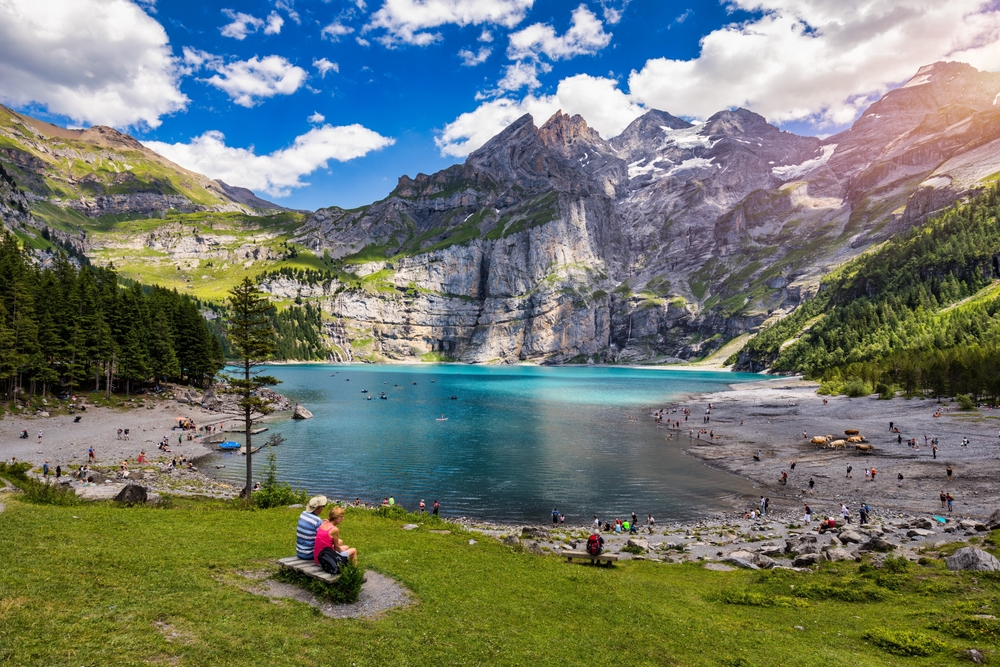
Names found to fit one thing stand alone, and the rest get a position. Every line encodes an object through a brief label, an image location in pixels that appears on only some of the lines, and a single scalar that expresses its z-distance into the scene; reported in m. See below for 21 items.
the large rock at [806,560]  23.53
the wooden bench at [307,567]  12.84
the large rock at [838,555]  23.66
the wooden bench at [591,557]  23.15
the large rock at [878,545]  25.09
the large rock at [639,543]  29.83
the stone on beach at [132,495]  23.84
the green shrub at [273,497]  26.83
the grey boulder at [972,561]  19.03
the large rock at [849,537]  28.34
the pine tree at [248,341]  33.31
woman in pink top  13.45
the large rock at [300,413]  88.48
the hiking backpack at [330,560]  13.24
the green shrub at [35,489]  20.05
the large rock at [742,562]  24.89
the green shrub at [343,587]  12.69
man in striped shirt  13.59
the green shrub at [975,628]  13.42
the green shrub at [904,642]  12.91
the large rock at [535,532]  31.52
